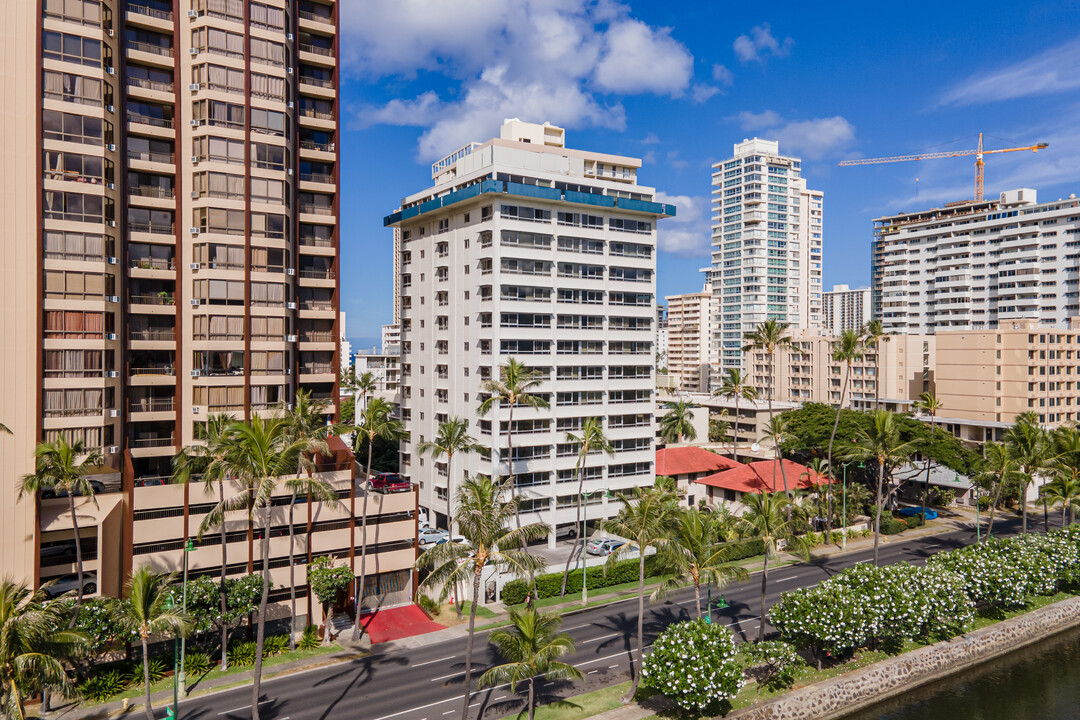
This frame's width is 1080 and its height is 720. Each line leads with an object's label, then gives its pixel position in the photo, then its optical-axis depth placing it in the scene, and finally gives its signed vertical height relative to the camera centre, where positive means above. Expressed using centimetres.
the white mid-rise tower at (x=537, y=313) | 7281 +541
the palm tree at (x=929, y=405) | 9245 -671
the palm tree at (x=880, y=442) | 6144 -741
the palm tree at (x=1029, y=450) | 6675 -869
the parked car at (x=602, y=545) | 7169 -1960
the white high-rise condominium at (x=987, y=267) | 16438 +2485
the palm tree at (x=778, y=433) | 8512 -909
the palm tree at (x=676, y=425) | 10775 -1002
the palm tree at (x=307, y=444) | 4538 -581
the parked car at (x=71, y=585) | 4756 -1579
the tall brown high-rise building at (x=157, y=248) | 4584 +865
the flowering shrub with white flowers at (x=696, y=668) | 3819 -1733
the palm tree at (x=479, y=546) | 3481 -963
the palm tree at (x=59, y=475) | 4300 -732
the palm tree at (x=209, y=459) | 4275 -675
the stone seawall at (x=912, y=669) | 4316 -2191
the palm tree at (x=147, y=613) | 3400 -1282
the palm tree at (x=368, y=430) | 5234 -556
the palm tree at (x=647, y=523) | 4156 -992
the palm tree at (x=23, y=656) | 2912 -1287
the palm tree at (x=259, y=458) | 3828 -556
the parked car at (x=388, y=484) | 5809 -1126
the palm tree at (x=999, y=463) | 6606 -988
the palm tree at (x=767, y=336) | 9681 +375
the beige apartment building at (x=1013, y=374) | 11100 -199
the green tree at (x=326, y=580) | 5094 -1651
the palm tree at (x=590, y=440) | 6341 -739
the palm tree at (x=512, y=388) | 6256 -253
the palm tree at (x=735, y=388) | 9981 -412
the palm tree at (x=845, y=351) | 8019 +126
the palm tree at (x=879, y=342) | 10004 +301
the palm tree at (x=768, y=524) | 4703 -1132
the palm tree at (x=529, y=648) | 3303 -1406
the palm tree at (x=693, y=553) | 4062 -1147
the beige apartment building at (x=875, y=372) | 13775 -221
